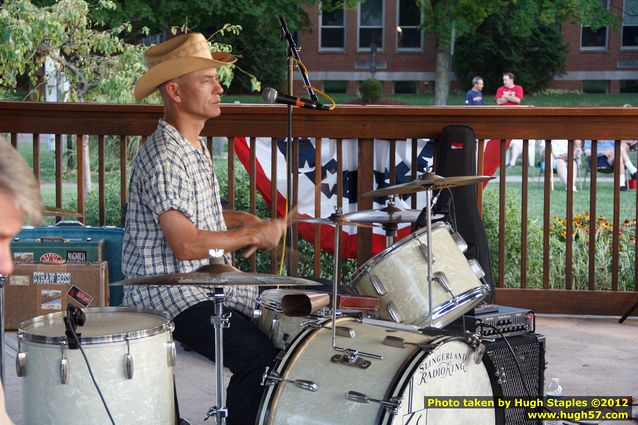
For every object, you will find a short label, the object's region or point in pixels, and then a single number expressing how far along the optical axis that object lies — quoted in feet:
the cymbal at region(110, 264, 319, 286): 10.21
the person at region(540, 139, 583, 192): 47.78
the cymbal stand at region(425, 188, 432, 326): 12.82
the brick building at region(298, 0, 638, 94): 121.19
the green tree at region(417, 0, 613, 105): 88.43
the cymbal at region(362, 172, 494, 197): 12.98
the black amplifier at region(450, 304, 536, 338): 13.69
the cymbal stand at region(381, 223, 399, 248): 15.43
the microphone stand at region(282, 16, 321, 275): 14.80
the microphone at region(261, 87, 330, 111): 13.96
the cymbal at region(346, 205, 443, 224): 14.32
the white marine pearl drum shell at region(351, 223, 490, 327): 13.02
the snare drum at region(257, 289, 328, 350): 11.86
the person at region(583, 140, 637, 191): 49.73
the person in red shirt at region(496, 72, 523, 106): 61.82
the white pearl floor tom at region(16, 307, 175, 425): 10.12
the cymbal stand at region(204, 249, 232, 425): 10.94
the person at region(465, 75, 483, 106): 68.23
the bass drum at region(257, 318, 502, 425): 10.11
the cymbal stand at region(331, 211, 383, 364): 10.46
